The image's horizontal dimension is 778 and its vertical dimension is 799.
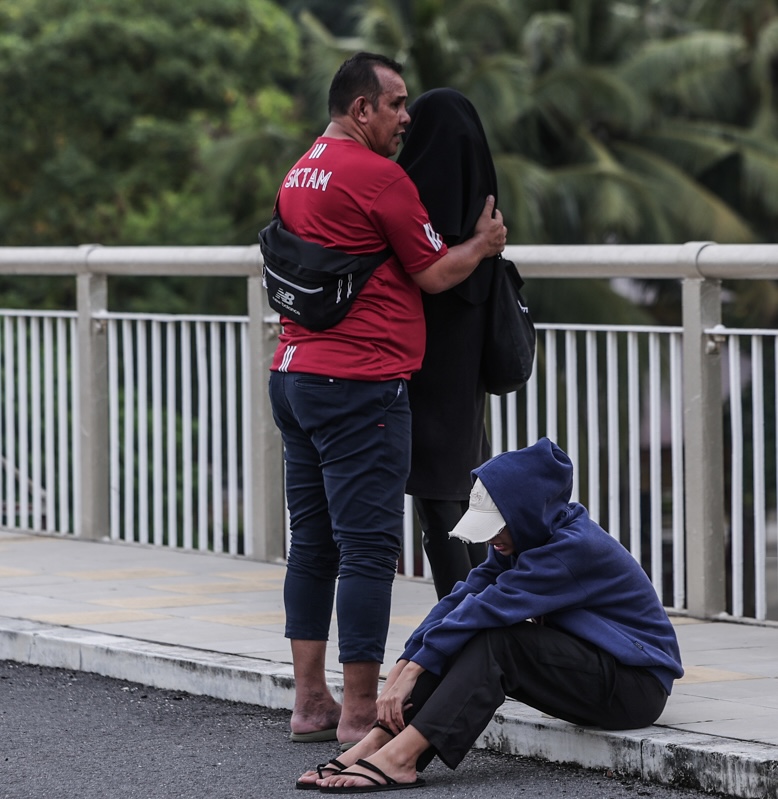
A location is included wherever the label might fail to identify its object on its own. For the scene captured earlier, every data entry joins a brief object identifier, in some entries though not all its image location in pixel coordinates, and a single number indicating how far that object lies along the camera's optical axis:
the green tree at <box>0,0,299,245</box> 54.75
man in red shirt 9.37
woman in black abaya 9.95
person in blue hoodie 8.55
